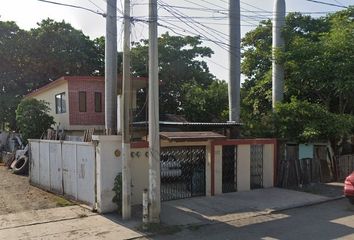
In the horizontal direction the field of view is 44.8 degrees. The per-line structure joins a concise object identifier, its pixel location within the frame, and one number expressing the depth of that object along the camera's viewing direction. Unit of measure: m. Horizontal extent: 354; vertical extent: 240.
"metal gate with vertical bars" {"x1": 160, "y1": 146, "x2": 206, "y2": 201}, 15.20
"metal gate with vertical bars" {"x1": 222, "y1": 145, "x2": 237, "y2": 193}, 16.31
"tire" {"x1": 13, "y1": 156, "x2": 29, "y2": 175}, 22.17
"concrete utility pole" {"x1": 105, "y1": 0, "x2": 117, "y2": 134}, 18.73
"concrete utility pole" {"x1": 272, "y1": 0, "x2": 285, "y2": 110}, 21.81
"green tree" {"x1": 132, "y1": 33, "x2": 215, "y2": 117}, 31.66
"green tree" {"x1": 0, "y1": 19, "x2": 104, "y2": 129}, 33.28
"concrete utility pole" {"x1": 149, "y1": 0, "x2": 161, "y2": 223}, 11.15
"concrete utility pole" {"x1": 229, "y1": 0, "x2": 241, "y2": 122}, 20.64
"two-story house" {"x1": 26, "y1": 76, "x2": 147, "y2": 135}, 23.48
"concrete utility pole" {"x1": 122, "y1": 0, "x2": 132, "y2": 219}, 11.38
